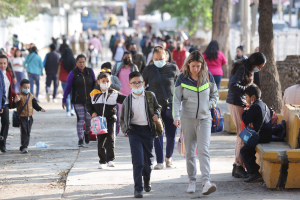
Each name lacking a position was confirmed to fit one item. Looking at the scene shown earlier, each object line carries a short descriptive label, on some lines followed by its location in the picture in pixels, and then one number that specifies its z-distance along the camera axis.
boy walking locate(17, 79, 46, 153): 17.09
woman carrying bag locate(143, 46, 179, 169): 14.41
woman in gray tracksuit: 11.81
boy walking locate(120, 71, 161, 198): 12.04
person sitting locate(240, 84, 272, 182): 12.56
